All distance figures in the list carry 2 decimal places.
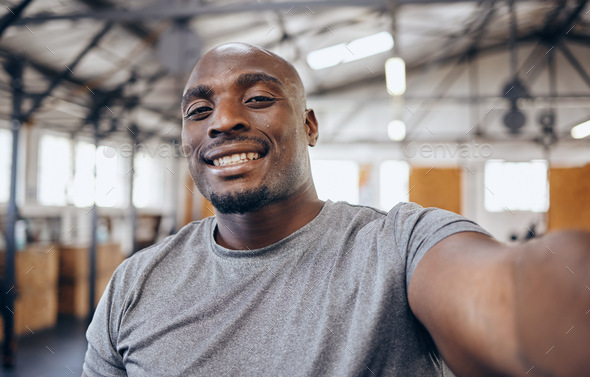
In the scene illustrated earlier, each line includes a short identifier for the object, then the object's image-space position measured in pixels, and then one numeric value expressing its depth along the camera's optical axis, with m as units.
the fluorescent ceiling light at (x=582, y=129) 7.46
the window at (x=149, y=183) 9.61
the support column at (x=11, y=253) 3.56
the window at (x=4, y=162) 6.25
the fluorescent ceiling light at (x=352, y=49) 7.85
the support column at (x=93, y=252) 4.55
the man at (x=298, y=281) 0.51
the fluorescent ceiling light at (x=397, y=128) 5.47
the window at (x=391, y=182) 10.30
